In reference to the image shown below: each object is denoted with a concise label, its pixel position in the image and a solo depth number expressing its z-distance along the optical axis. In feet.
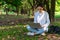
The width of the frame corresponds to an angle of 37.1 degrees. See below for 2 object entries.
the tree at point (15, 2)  28.95
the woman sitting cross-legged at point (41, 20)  12.34
